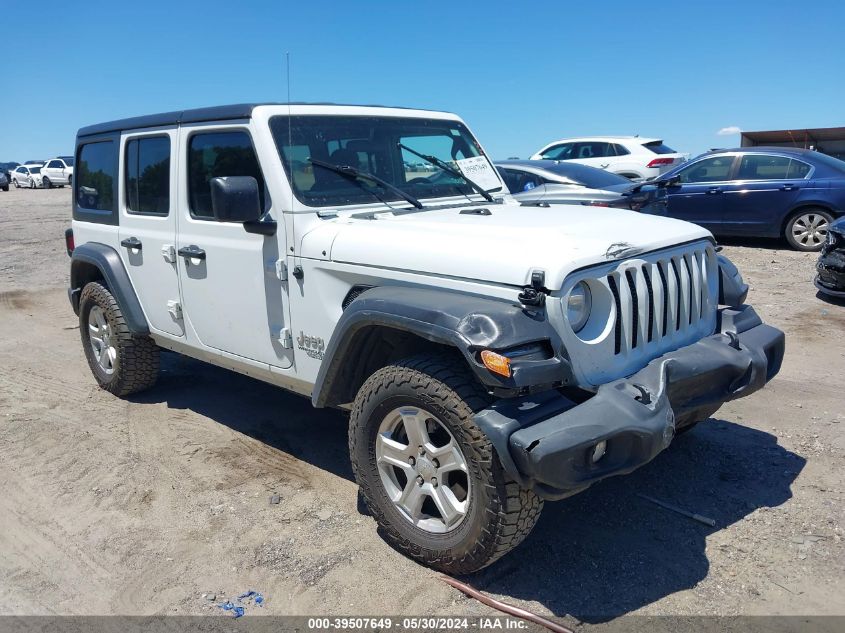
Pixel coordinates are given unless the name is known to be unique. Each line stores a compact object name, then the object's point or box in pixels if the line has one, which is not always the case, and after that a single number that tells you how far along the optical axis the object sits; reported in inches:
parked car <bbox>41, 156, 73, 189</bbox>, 1444.4
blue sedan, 405.4
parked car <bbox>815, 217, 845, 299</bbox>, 303.4
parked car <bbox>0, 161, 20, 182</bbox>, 2063.4
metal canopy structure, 616.4
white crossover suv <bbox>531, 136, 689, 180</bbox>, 644.1
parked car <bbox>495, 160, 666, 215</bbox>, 332.8
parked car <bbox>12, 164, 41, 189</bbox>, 1494.8
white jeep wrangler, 110.7
